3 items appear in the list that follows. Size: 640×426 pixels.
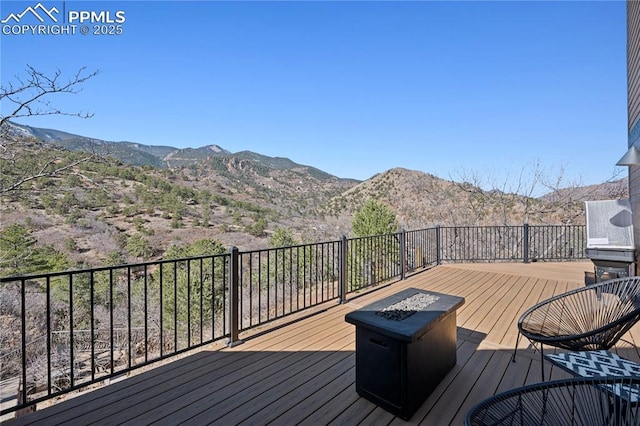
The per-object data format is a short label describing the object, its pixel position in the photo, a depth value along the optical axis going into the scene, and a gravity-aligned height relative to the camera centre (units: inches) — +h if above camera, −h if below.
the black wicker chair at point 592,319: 75.8 -32.8
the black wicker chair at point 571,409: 40.6 -28.6
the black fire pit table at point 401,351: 72.2 -36.3
